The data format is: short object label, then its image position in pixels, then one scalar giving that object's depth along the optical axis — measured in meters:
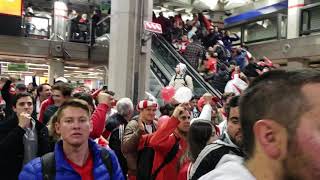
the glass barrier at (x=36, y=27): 17.50
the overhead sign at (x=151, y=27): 10.23
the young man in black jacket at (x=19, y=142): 3.67
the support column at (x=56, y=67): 18.61
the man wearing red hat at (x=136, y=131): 4.28
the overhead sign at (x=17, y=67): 19.73
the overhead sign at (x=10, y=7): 15.69
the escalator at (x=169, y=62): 11.80
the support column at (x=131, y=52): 10.59
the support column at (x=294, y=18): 17.22
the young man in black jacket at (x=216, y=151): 2.87
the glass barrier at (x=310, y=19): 15.68
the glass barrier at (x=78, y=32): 18.39
